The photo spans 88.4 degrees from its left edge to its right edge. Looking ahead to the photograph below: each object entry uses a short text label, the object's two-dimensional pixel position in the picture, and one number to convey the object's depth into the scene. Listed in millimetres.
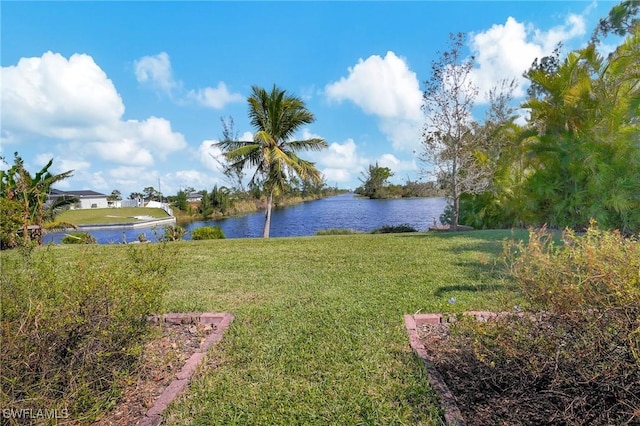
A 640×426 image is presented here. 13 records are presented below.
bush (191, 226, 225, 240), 12250
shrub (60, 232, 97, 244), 10866
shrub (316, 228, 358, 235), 13777
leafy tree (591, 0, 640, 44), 12289
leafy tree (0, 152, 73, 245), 8859
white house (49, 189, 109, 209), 45150
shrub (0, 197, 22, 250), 8273
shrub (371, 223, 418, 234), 13547
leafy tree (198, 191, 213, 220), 32844
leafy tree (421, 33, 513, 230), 10789
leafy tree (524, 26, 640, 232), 6785
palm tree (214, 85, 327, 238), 13102
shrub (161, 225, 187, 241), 10512
